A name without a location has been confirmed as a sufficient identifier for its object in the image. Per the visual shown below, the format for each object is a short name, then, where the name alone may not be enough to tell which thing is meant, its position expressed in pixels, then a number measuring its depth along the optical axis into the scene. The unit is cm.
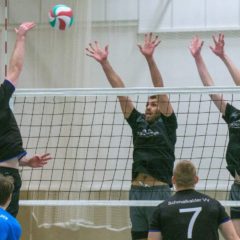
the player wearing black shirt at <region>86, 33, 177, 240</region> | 1075
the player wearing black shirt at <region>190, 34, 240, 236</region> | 1062
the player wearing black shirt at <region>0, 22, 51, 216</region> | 909
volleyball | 1302
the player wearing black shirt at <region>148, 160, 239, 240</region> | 780
